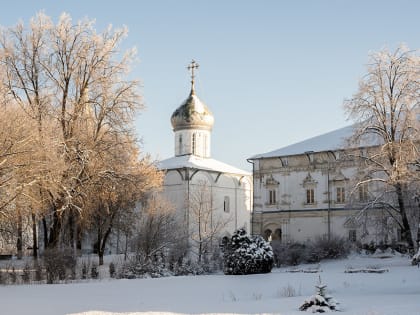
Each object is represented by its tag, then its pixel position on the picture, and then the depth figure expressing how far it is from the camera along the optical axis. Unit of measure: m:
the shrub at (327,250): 35.50
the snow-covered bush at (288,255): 34.68
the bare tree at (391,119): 30.31
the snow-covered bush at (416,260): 25.16
